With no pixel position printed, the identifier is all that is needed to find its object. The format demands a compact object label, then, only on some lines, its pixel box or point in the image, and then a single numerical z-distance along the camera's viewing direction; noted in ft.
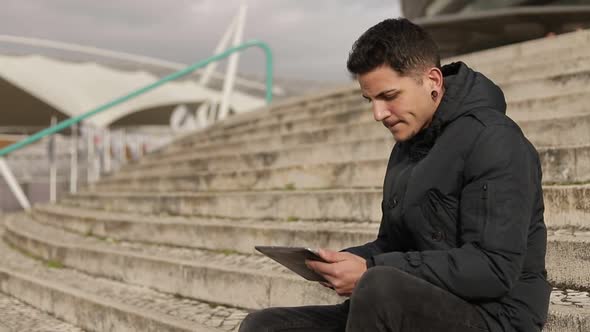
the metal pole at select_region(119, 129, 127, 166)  39.65
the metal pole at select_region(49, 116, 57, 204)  33.14
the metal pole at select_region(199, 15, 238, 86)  93.43
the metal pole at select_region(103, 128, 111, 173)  36.14
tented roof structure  91.20
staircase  10.39
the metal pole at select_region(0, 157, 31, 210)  34.86
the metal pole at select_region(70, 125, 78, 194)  32.96
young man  4.69
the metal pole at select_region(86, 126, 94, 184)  35.37
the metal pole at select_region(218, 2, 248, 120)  48.84
